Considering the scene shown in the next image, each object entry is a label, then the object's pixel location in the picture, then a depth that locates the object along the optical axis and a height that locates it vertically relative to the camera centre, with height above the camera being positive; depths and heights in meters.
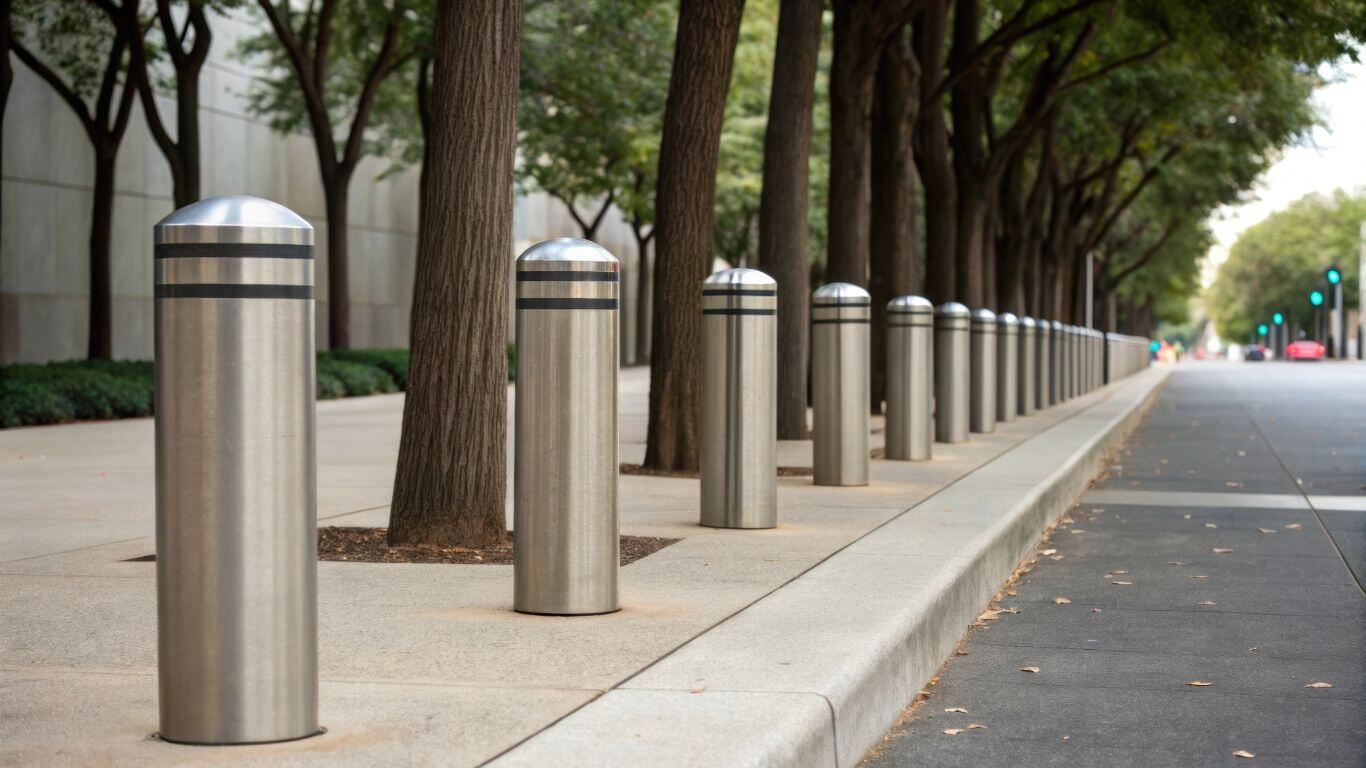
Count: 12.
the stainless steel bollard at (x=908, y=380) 14.40 -0.28
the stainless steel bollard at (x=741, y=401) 9.30 -0.30
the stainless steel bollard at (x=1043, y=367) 25.58 -0.29
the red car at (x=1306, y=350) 102.31 -0.15
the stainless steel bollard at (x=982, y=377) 18.61 -0.33
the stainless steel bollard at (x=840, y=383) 11.51 -0.25
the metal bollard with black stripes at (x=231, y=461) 4.22 -0.29
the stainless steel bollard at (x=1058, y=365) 27.89 -0.30
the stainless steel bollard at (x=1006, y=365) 20.88 -0.22
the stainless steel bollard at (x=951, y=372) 16.33 -0.24
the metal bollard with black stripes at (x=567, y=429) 6.30 -0.31
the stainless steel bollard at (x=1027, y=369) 22.92 -0.29
